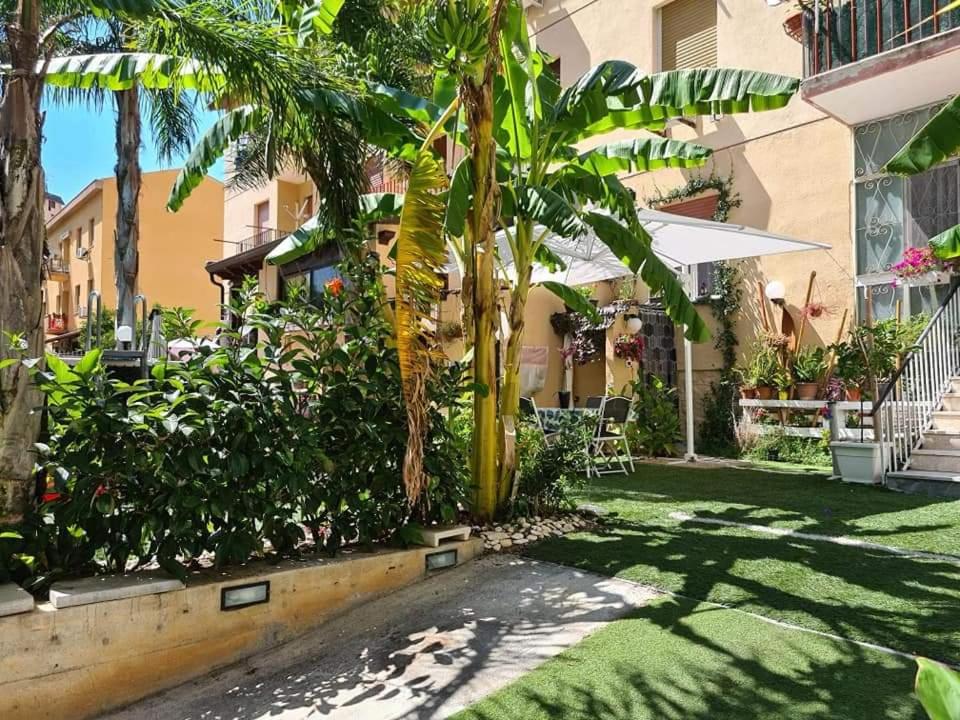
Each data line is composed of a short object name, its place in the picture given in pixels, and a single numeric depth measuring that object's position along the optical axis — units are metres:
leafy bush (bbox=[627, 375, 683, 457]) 11.72
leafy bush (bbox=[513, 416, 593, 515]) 6.25
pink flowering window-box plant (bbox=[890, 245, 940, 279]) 9.52
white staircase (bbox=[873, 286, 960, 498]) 7.58
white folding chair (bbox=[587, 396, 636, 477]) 9.49
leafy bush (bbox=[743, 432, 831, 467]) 10.61
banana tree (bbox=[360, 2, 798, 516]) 5.59
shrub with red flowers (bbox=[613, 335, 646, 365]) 12.68
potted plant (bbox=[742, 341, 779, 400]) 11.55
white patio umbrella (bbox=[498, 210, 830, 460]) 8.58
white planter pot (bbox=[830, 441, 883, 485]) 7.91
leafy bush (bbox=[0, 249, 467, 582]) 3.68
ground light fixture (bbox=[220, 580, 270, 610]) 3.91
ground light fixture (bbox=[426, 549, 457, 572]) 4.91
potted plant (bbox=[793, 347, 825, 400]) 11.11
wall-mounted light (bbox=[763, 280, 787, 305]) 11.75
